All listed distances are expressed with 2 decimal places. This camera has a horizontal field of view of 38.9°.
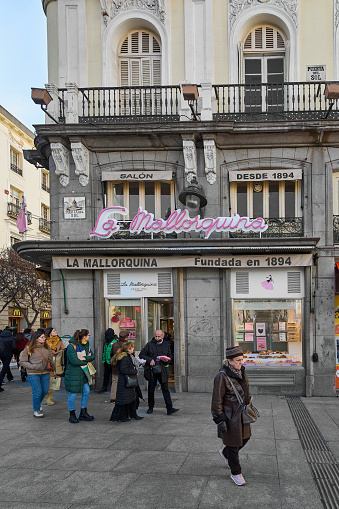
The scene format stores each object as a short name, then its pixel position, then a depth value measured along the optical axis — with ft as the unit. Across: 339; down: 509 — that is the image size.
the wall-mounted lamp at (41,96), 40.65
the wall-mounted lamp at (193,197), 41.16
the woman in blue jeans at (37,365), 32.07
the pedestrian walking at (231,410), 19.33
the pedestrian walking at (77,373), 30.42
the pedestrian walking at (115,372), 33.88
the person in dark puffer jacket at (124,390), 30.25
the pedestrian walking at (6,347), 46.48
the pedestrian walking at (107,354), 40.37
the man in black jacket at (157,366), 32.65
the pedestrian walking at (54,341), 39.60
